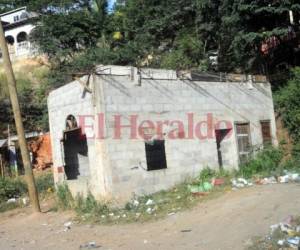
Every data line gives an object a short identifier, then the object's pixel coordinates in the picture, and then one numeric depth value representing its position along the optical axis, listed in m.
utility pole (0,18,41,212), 15.29
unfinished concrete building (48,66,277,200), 14.05
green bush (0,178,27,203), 18.47
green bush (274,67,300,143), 19.89
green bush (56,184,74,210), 15.50
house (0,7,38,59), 57.41
